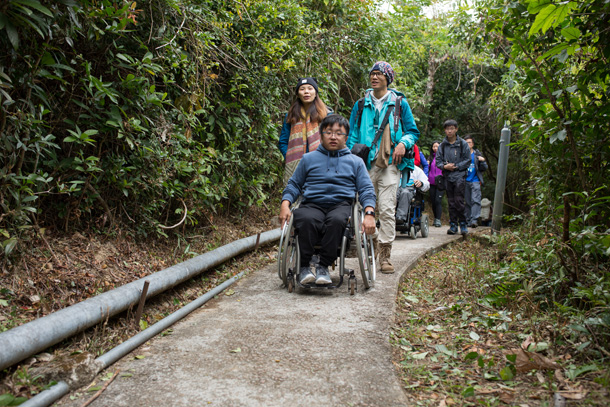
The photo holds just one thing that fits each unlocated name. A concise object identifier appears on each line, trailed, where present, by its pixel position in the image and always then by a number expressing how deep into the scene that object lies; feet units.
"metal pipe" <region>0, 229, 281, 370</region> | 7.57
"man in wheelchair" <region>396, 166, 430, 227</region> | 25.35
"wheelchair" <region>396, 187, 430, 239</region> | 26.07
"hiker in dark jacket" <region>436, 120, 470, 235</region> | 27.32
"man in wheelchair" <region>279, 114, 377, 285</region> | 13.34
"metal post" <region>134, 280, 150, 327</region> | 10.55
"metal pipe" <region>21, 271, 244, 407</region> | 7.21
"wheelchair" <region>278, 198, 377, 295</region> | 13.00
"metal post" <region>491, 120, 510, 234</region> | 22.66
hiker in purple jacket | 34.71
